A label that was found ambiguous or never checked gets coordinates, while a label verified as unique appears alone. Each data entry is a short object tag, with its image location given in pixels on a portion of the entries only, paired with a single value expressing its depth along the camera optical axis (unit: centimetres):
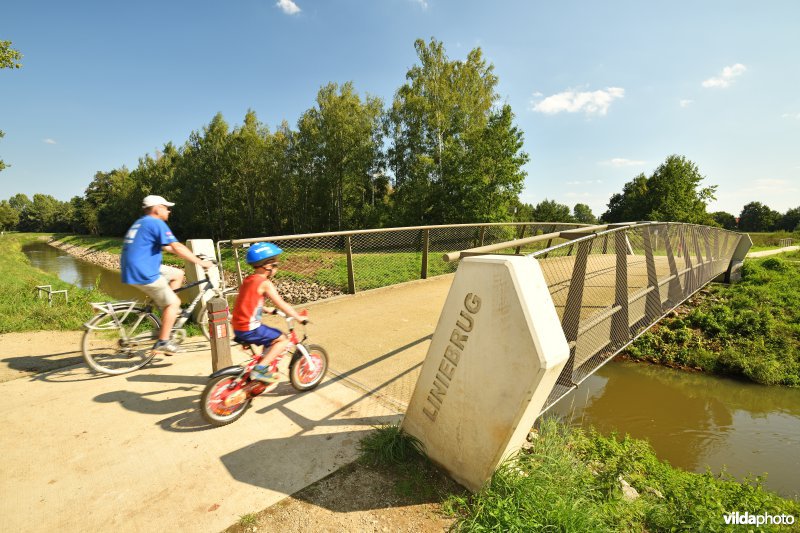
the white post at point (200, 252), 437
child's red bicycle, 267
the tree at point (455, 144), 1980
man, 333
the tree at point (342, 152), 2598
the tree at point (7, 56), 1304
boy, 287
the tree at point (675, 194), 3478
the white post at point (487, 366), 181
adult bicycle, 361
